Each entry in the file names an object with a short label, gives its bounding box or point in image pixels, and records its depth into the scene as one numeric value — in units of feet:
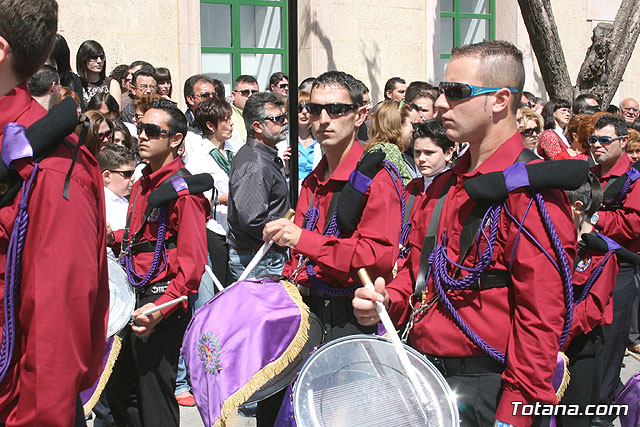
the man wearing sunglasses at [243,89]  30.17
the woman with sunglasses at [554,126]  25.02
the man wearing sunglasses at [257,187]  18.29
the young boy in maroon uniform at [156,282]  13.65
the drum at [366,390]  8.21
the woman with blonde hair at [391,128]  21.91
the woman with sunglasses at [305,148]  23.95
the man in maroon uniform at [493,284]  8.39
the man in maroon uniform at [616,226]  15.71
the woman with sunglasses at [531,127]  25.51
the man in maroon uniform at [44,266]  6.44
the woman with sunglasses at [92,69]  26.18
